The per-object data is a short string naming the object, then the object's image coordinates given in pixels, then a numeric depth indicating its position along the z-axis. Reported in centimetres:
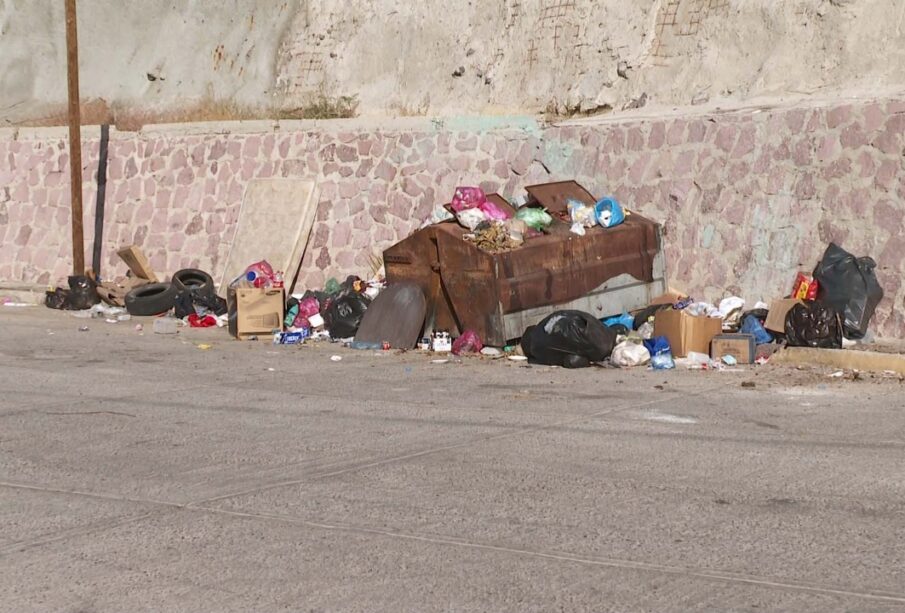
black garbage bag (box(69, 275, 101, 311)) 1881
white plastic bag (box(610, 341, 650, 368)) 1246
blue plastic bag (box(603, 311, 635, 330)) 1427
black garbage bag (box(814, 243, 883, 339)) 1280
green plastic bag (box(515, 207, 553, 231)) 1409
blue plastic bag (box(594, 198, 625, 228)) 1448
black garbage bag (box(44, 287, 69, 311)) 1900
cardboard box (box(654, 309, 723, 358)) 1265
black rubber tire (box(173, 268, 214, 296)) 1770
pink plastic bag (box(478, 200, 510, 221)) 1438
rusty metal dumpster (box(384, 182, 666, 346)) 1337
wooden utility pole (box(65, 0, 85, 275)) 1998
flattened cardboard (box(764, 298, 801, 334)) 1274
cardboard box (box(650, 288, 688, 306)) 1456
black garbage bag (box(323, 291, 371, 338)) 1467
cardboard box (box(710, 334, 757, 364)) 1236
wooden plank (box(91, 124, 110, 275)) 2119
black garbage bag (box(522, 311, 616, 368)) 1249
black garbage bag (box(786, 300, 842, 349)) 1231
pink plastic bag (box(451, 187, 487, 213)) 1440
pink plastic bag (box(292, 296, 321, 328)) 1543
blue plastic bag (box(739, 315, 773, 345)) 1284
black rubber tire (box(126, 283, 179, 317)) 1780
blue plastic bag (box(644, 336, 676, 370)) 1229
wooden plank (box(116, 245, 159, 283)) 1972
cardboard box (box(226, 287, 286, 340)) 1522
